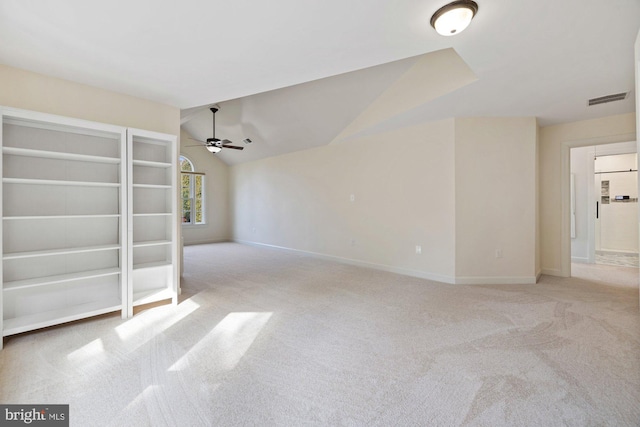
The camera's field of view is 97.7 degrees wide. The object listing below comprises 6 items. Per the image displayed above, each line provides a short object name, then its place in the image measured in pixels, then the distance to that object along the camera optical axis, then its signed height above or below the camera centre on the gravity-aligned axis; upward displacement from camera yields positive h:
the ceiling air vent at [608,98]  3.32 +1.39
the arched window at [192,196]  8.50 +0.55
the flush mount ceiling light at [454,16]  1.81 +1.31
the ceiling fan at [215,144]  5.73 +1.44
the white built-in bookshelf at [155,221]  3.21 -0.08
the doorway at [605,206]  5.46 +0.14
